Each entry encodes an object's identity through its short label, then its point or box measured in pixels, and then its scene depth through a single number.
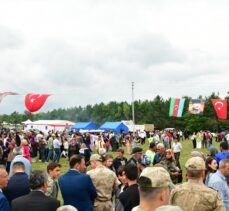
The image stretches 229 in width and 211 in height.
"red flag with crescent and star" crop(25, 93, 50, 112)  26.22
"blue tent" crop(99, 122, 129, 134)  45.34
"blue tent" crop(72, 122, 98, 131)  48.31
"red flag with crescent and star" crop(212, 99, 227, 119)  30.16
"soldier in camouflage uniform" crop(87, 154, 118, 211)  6.01
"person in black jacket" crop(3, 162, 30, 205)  5.48
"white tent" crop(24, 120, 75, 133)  51.94
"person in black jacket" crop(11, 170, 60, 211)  3.94
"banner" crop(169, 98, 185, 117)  35.69
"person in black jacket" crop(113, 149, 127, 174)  8.77
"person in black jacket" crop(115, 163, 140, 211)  4.36
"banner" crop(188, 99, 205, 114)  34.09
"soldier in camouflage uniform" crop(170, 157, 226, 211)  3.65
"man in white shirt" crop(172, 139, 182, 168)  17.53
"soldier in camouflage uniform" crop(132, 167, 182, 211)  2.76
